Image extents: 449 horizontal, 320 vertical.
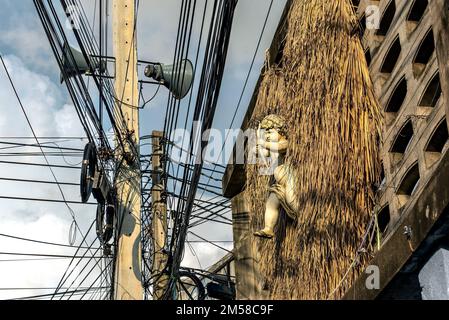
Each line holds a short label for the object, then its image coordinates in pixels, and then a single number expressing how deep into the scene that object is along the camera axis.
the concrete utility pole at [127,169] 9.89
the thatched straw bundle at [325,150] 6.51
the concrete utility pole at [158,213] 14.32
